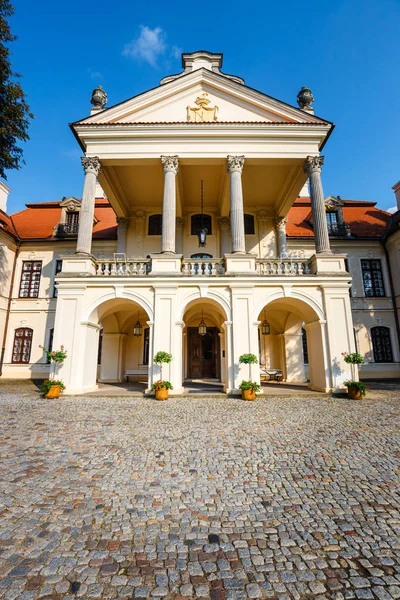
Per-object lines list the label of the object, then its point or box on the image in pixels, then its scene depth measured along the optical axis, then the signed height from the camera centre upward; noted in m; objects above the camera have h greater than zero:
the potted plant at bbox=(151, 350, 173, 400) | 10.61 -0.78
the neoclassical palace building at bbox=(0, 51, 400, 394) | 12.10 +5.95
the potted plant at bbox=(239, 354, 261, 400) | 10.56 -0.83
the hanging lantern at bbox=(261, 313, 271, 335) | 15.69 +1.76
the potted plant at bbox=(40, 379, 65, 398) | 10.66 -0.93
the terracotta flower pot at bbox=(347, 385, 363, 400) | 10.40 -1.11
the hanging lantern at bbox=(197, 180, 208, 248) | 13.48 +5.55
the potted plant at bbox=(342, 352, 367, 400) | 10.41 -0.77
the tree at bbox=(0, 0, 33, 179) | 11.55 +10.34
